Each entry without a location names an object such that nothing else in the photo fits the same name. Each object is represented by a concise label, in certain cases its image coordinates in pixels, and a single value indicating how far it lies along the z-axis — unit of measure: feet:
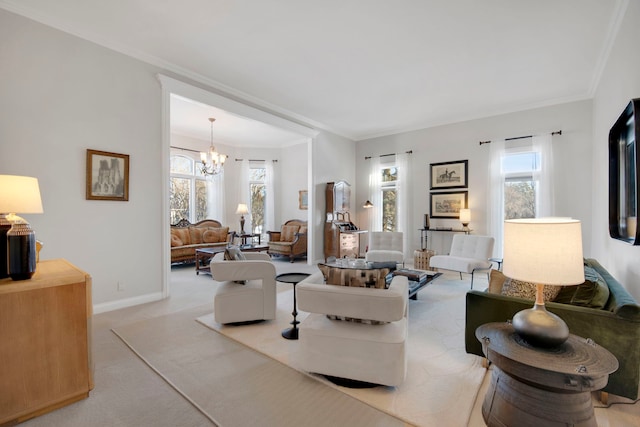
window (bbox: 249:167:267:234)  28.84
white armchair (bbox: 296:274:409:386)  6.36
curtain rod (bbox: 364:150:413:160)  22.56
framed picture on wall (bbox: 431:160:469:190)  20.30
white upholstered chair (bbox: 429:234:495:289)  15.49
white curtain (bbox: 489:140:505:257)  18.60
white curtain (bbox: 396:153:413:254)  22.52
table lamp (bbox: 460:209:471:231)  18.98
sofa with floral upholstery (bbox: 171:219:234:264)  20.66
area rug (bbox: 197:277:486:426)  6.03
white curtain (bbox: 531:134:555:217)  17.06
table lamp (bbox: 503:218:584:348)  5.00
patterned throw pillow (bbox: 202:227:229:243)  23.22
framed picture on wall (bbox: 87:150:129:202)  11.14
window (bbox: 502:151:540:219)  17.95
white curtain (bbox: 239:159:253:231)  27.89
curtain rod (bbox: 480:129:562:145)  17.00
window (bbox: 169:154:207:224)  24.88
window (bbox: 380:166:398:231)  23.70
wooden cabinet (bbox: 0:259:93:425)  5.56
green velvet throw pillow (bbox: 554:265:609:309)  6.61
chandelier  20.38
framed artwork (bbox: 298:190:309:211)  27.81
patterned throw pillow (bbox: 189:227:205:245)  22.59
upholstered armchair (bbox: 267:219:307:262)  23.68
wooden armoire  21.98
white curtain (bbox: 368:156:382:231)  24.31
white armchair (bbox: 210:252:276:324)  9.97
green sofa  5.96
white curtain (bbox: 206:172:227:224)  26.68
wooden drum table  4.46
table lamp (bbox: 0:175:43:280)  5.99
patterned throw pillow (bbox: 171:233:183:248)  20.74
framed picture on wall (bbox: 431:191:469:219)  20.40
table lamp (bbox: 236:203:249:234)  25.07
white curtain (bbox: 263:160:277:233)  28.76
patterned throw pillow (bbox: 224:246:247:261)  10.78
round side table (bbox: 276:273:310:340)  9.28
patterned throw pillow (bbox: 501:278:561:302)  7.24
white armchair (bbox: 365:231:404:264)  17.28
